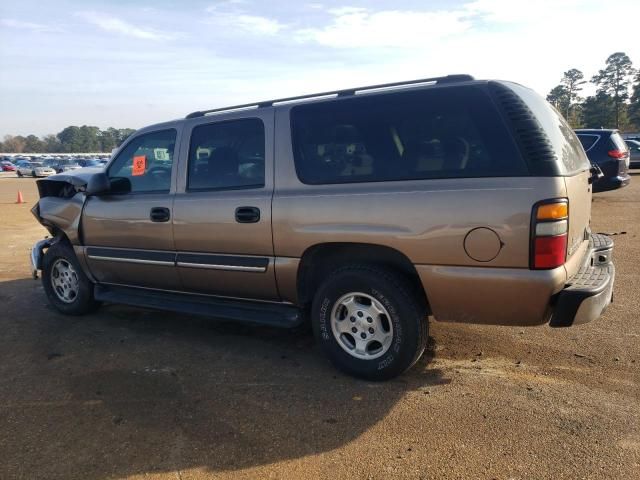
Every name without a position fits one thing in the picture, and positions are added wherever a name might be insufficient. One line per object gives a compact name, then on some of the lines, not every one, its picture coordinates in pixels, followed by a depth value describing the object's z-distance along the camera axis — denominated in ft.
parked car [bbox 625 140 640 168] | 68.80
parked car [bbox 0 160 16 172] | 186.70
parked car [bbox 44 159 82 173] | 147.73
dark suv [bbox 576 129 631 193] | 36.01
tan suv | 9.93
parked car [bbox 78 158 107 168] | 135.85
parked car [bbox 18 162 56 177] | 138.62
